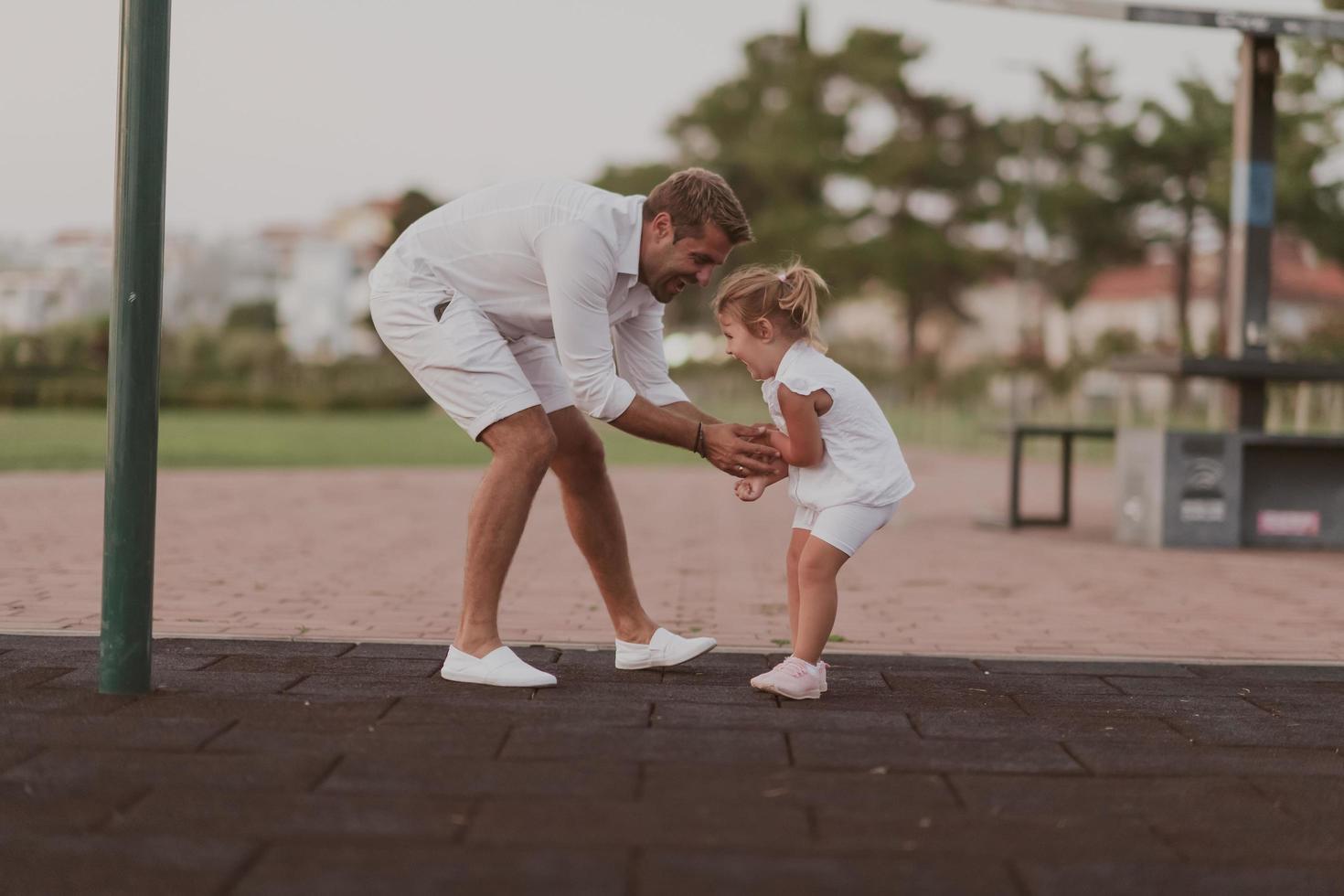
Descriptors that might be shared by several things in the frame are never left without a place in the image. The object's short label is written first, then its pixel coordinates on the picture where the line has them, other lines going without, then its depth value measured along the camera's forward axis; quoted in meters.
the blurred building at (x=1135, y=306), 29.12
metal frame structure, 9.90
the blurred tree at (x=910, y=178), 46.12
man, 4.11
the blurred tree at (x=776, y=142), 47.00
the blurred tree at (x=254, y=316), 98.06
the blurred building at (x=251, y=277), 70.00
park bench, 10.58
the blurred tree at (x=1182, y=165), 39.22
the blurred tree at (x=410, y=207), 72.81
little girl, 4.13
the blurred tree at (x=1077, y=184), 42.78
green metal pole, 3.89
